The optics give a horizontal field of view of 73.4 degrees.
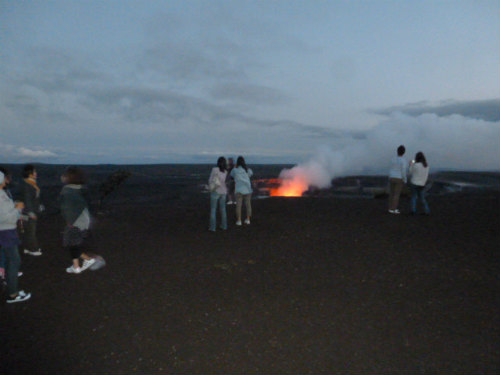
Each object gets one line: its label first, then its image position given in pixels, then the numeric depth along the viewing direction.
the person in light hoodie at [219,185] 9.62
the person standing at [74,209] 6.10
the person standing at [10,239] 4.75
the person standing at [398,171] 11.81
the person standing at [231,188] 13.81
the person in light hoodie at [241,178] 10.44
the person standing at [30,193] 6.75
